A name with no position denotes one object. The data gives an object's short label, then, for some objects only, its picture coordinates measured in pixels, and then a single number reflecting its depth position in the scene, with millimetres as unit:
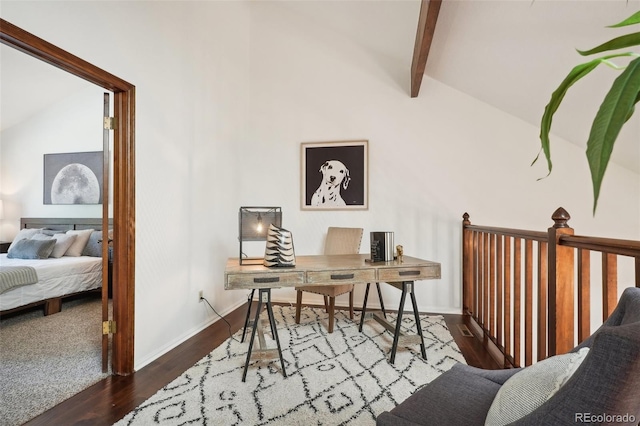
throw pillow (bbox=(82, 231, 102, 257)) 4348
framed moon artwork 4609
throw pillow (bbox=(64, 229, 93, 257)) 4211
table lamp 2336
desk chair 2813
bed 3186
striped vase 2127
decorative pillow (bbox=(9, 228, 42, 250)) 4250
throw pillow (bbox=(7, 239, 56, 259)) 3900
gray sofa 603
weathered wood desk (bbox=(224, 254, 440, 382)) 1999
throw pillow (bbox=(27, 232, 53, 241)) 4093
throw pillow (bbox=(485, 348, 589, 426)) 822
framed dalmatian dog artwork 3631
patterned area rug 1673
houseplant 339
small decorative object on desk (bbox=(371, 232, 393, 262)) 2420
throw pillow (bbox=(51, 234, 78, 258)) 4102
